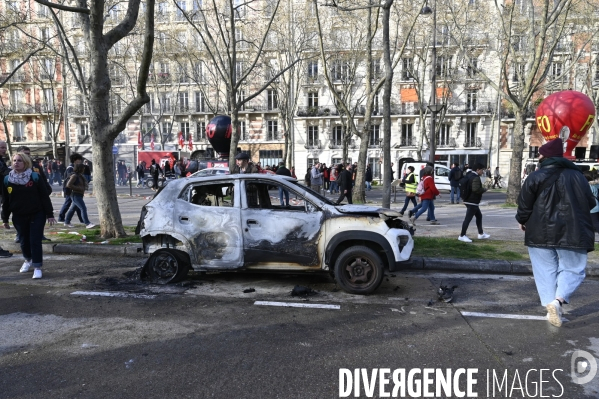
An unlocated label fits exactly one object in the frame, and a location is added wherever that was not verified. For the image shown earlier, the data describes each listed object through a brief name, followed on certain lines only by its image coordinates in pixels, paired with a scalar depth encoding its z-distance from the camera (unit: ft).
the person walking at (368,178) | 93.11
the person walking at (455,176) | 61.67
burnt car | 19.16
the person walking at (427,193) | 37.93
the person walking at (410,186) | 44.16
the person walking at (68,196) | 35.87
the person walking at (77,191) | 34.94
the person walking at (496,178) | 106.73
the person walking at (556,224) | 15.16
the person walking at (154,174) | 86.02
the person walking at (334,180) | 74.13
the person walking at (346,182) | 50.68
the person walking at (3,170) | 26.12
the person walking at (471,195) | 30.37
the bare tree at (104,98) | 27.30
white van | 85.20
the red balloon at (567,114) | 43.39
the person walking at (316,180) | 72.23
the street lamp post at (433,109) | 56.88
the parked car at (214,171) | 50.70
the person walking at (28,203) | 21.75
